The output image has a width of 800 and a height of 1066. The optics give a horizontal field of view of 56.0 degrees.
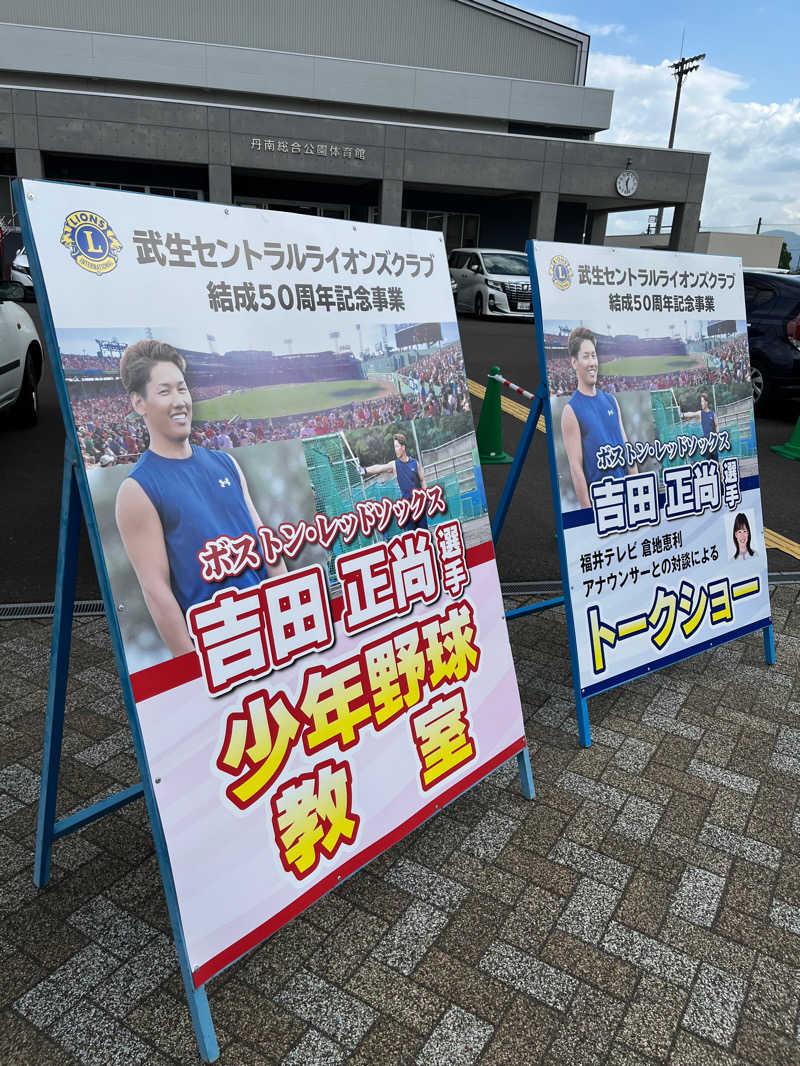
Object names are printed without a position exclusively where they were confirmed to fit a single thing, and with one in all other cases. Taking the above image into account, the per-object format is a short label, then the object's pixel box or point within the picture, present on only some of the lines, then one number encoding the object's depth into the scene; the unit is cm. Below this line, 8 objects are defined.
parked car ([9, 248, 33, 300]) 1641
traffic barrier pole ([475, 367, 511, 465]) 736
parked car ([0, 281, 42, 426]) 682
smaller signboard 315
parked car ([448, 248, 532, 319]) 1798
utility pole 4866
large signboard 180
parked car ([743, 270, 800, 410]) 932
